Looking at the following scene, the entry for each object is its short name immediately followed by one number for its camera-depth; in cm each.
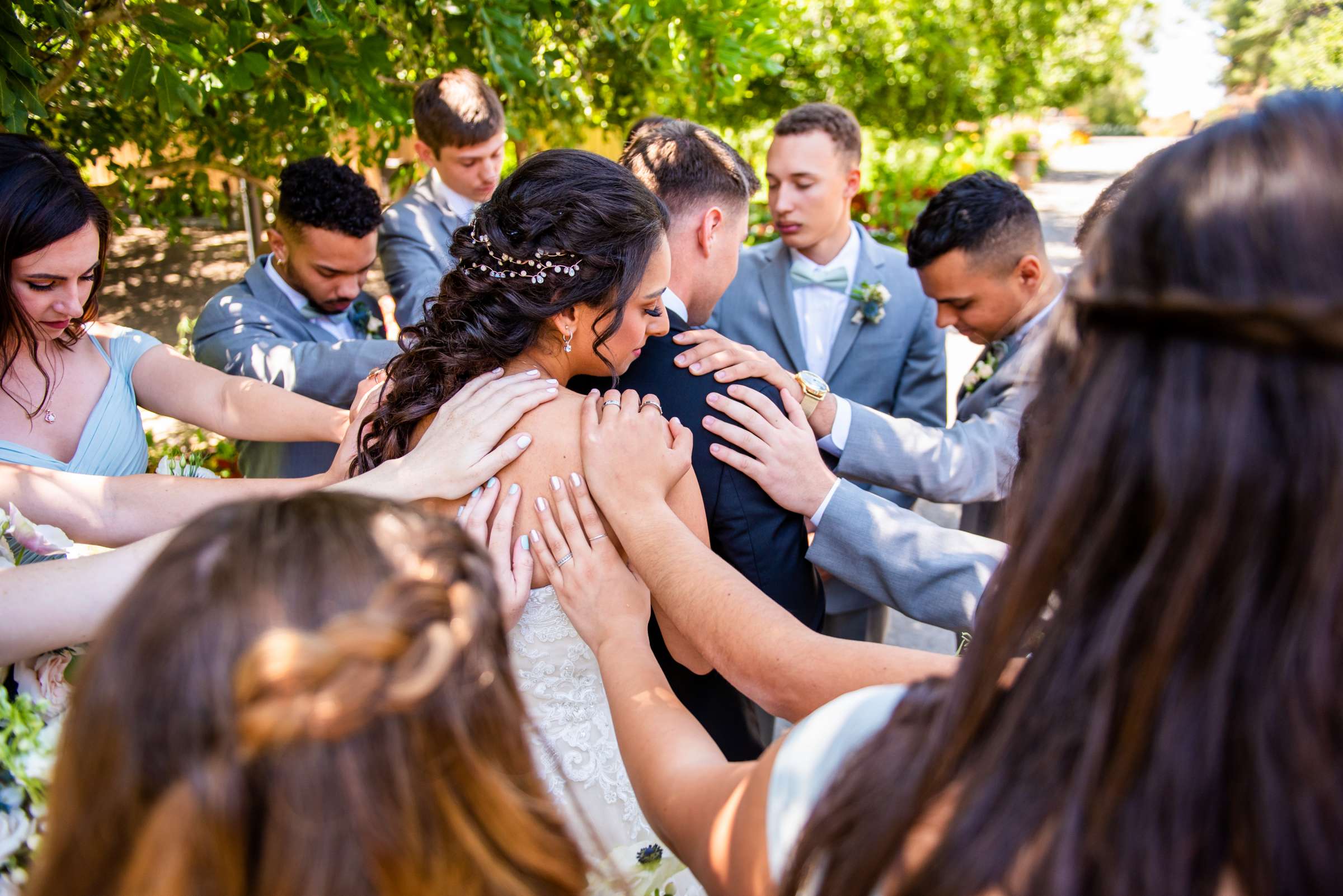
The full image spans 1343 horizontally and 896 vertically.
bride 217
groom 244
